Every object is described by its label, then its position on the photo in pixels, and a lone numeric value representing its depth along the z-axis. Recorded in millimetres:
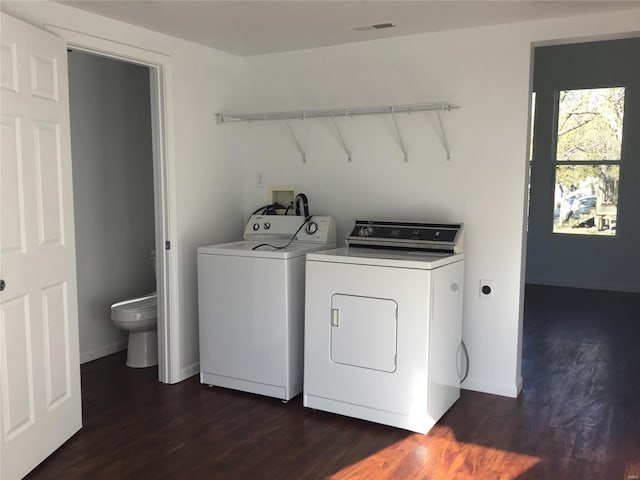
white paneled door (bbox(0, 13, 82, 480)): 2387
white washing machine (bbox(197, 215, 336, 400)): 3322
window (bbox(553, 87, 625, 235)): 6594
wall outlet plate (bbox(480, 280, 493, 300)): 3457
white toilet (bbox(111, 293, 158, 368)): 3838
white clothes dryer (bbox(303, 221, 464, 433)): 2936
